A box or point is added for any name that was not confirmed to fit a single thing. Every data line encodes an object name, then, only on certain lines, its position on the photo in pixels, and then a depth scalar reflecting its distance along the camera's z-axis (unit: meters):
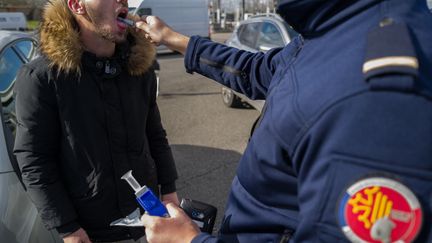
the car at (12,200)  1.69
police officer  0.63
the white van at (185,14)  17.20
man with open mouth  1.64
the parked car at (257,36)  5.80
